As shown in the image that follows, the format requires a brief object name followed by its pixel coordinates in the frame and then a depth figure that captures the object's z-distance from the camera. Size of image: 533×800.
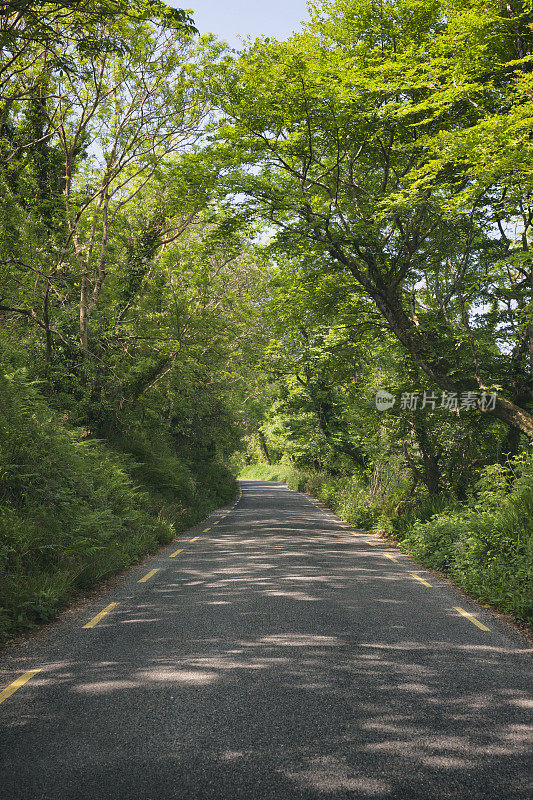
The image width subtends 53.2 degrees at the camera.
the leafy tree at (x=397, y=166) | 9.98
